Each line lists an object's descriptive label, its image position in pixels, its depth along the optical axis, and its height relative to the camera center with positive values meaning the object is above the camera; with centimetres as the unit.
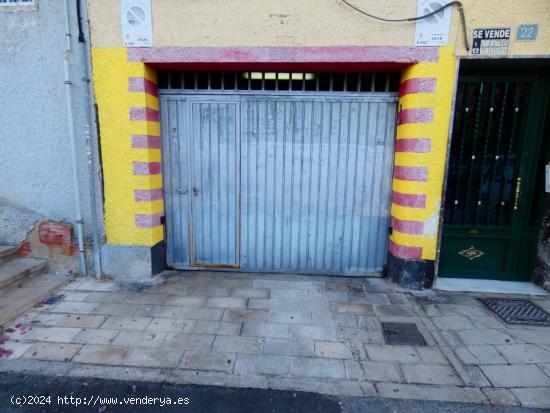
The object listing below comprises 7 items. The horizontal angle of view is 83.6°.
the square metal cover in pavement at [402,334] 289 -167
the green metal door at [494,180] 386 -21
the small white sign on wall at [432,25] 340 +151
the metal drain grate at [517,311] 327 -164
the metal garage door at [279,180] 400 -29
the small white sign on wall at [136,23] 358 +154
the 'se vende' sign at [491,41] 336 +132
